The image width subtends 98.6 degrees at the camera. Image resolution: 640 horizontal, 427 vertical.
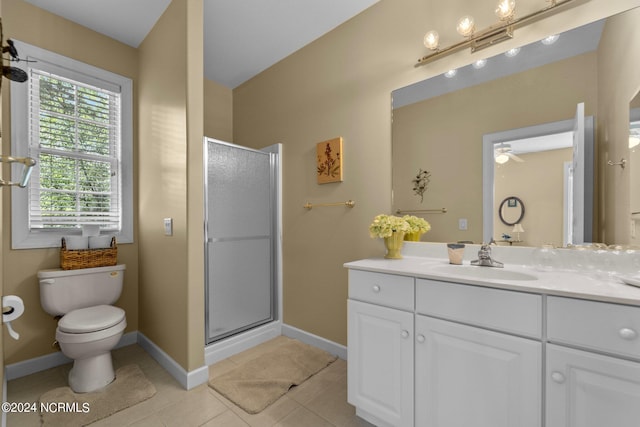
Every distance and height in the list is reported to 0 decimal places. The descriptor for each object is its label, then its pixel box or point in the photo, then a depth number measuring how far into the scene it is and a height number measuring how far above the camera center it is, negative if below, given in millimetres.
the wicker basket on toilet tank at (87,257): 2023 -336
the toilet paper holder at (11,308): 1310 -458
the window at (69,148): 2004 +522
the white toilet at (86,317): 1722 -701
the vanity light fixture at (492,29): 1415 +1025
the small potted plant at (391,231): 1737 -119
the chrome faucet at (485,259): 1481 -260
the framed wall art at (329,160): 2225 +432
